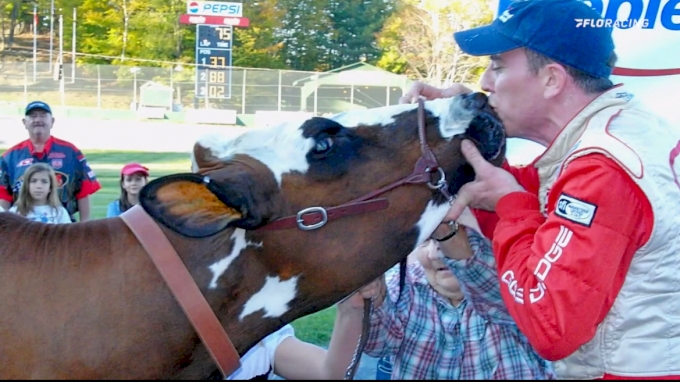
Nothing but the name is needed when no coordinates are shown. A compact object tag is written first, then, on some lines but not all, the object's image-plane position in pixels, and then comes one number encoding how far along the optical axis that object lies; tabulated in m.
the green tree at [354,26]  42.22
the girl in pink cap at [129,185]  7.59
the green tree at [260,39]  38.81
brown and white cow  2.29
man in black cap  8.52
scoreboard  28.45
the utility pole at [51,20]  39.81
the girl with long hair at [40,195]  7.43
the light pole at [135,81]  36.58
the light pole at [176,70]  36.62
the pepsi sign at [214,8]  33.66
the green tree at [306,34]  40.00
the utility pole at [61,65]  36.34
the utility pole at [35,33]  40.51
